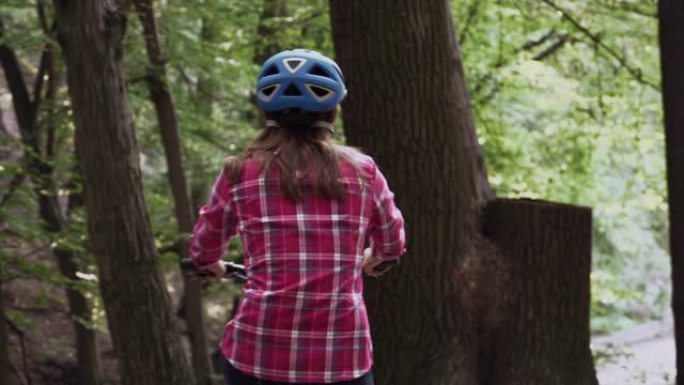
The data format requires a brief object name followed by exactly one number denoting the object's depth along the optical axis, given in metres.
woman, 5.68
